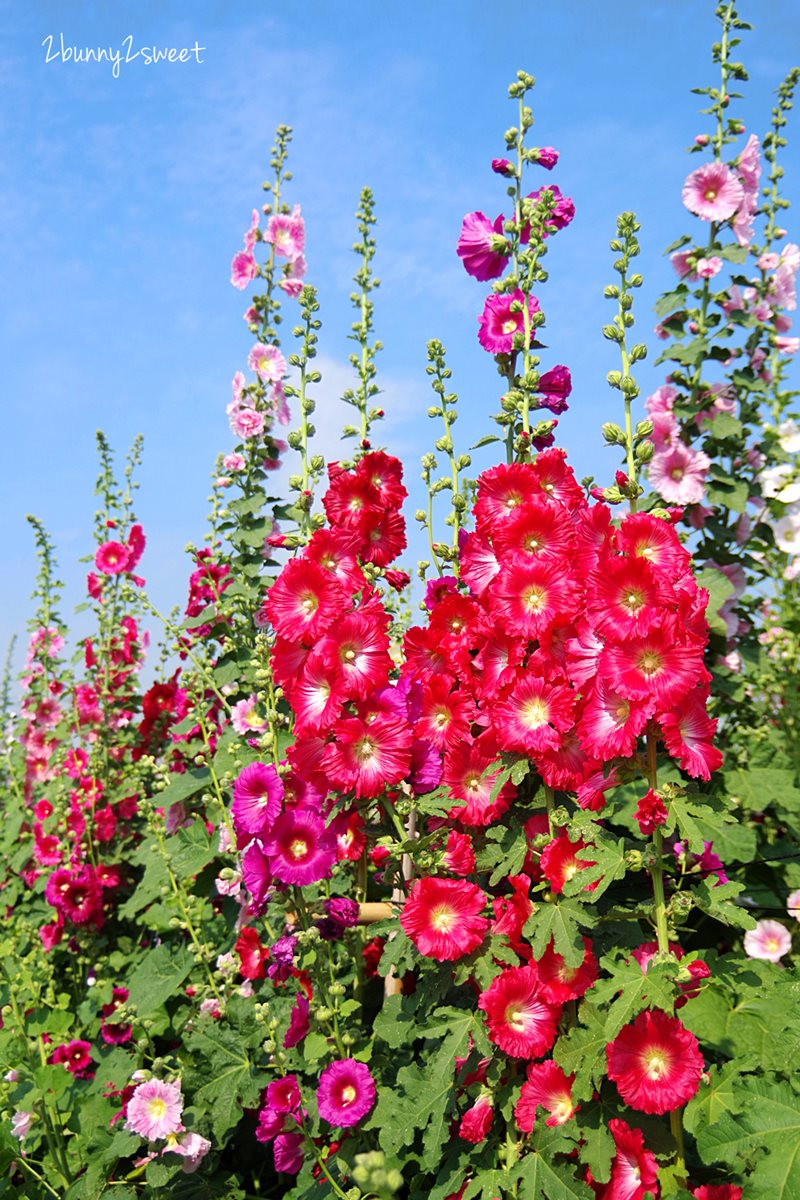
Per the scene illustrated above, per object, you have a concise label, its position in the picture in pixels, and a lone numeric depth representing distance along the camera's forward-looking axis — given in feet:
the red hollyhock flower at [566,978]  5.91
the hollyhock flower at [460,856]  6.32
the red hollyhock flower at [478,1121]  6.15
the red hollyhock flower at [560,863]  5.92
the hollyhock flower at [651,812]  5.35
